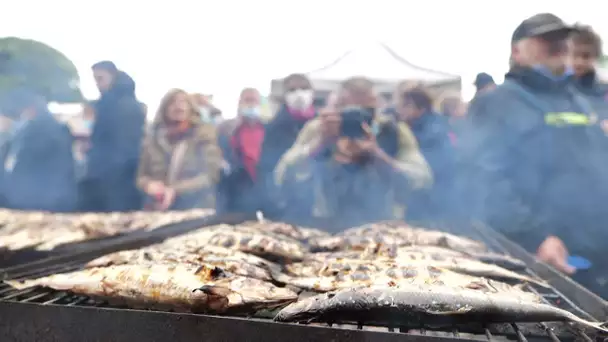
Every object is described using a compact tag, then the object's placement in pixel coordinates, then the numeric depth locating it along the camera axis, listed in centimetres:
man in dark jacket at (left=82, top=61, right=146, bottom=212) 527
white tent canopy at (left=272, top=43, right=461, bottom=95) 521
